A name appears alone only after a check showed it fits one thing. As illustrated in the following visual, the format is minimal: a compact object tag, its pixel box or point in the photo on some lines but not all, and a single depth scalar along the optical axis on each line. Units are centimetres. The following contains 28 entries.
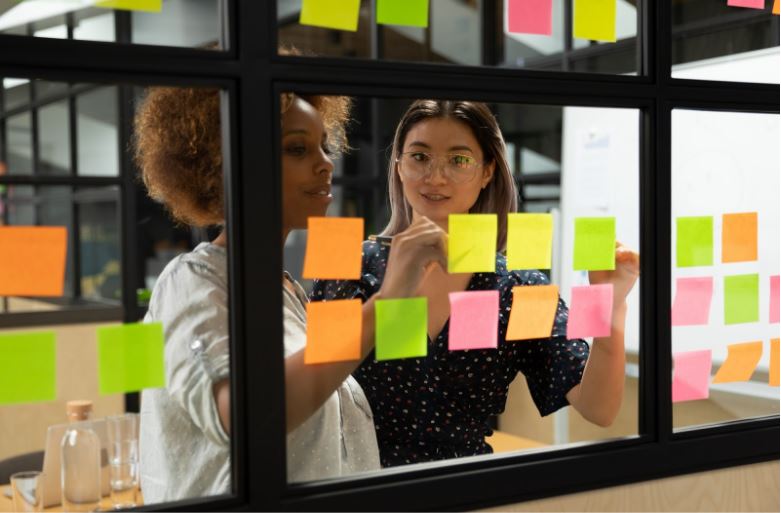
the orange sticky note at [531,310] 138
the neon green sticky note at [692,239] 144
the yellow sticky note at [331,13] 117
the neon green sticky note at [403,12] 122
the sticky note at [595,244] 139
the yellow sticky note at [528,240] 133
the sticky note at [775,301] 157
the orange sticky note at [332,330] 118
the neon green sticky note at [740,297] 152
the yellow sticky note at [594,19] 138
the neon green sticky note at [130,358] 104
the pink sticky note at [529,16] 132
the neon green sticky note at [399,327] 122
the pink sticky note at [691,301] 147
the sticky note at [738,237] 152
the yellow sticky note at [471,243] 129
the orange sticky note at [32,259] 100
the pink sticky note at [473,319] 131
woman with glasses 158
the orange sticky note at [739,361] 155
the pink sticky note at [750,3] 151
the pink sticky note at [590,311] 141
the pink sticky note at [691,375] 146
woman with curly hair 115
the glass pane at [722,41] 293
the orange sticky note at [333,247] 118
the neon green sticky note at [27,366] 101
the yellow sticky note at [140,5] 106
